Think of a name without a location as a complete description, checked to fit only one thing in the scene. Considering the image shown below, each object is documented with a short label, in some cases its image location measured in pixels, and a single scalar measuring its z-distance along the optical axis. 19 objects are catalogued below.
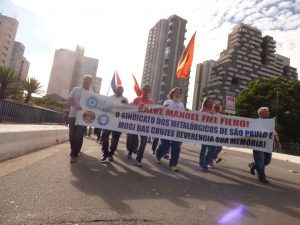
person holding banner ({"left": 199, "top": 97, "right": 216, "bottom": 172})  5.07
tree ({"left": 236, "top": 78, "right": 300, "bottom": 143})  32.68
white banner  4.89
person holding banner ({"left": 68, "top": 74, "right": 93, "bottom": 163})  4.57
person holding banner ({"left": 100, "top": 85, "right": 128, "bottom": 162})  4.81
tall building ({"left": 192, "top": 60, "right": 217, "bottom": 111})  95.80
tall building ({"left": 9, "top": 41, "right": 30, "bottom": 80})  100.40
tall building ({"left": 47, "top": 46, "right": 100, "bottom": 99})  87.94
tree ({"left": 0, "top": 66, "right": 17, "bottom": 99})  14.79
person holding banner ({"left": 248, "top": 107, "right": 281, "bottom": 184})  4.61
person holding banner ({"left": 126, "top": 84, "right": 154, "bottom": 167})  4.75
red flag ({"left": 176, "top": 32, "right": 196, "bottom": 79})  9.45
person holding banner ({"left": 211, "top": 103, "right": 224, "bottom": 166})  5.98
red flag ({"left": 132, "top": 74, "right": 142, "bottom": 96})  9.81
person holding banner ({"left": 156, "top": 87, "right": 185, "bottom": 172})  4.75
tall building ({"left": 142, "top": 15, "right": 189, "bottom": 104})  69.13
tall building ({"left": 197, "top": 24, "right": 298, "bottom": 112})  82.31
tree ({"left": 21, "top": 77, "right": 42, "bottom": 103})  17.65
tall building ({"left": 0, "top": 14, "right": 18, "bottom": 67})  83.26
